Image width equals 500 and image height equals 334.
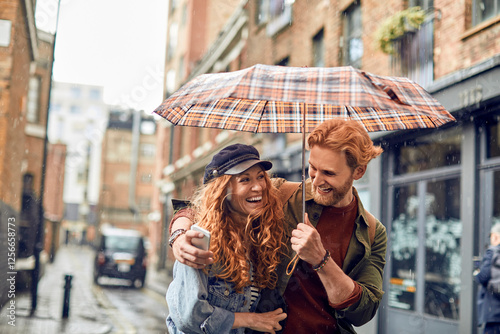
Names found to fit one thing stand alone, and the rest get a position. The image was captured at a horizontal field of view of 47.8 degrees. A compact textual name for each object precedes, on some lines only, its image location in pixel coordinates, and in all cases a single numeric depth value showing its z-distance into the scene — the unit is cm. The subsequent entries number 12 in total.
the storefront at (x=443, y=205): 671
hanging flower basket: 825
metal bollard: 1019
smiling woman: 239
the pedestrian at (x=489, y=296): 556
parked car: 1873
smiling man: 259
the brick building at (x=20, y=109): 986
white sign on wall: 991
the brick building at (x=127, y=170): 4166
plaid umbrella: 234
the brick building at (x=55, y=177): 3308
